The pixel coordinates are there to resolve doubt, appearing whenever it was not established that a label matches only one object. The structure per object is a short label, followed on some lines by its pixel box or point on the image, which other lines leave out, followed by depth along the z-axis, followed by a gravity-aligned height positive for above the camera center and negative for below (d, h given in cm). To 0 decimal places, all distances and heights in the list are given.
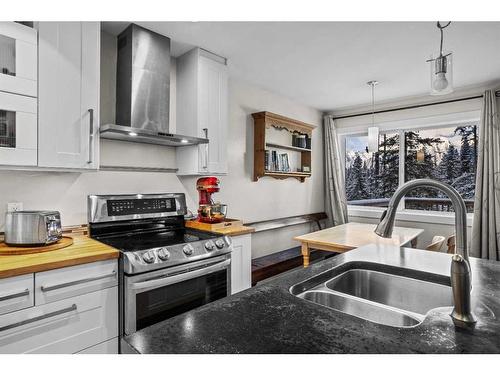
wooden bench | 308 -83
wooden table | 258 -47
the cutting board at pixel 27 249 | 156 -33
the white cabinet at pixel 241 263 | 239 -62
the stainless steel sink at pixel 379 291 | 95 -38
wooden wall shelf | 354 +60
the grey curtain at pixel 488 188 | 328 +1
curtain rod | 354 +109
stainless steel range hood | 221 +77
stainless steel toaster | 164 -23
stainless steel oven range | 171 -43
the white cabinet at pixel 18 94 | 164 +51
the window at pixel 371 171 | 446 +27
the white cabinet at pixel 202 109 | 263 +70
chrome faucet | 74 -14
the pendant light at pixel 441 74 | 168 +64
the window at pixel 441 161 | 385 +37
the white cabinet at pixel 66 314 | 138 -63
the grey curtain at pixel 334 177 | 461 +17
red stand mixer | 257 -15
